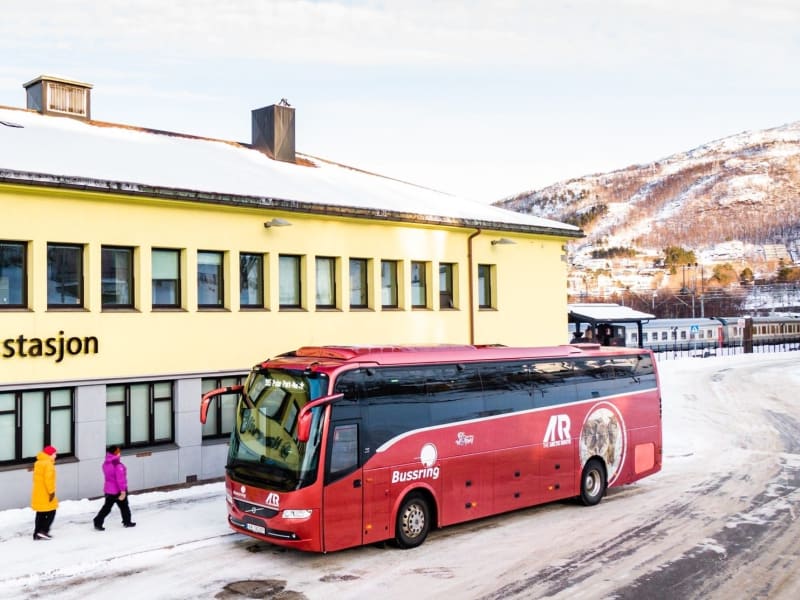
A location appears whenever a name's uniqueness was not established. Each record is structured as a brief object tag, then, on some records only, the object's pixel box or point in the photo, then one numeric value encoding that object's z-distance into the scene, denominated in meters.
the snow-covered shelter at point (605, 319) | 54.00
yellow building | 17.47
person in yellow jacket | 14.27
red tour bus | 12.98
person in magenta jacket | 14.96
